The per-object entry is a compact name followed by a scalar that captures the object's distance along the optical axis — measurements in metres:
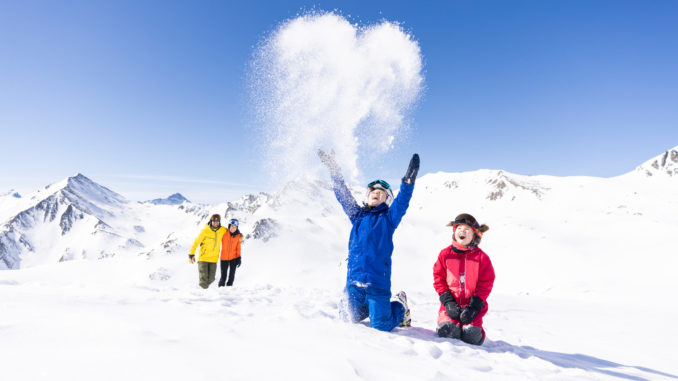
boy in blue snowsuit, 5.33
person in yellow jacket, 10.59
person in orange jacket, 11.10
